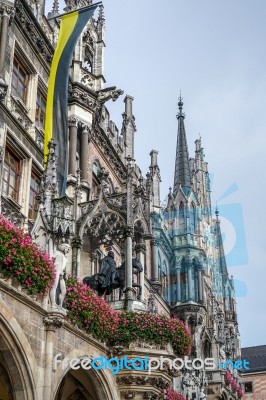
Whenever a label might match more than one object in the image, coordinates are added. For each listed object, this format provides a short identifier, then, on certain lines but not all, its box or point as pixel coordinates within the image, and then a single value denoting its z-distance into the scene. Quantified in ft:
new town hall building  50.67
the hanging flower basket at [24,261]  48.73
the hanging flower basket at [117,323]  58.70
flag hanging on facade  68.13
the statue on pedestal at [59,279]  53.83
